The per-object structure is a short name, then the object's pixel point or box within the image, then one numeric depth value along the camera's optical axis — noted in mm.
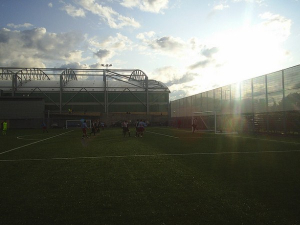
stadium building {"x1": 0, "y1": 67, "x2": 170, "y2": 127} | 73062
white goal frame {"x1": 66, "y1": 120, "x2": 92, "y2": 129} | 64637
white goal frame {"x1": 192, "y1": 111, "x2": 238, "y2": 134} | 40850
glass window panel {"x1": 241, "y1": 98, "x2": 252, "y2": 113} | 31609
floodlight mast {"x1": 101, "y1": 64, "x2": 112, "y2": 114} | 74188
